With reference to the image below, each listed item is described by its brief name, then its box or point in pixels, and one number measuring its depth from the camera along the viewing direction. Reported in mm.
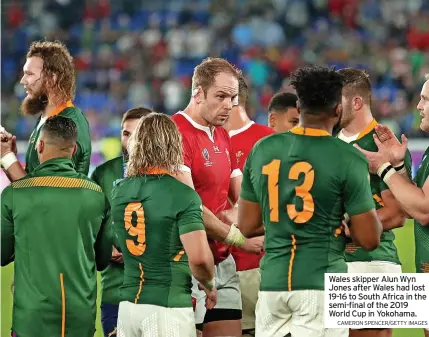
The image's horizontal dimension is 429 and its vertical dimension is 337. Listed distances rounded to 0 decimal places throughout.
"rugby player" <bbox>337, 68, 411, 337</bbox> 10180
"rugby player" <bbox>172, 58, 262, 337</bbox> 10523
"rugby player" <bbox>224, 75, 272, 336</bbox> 11930
